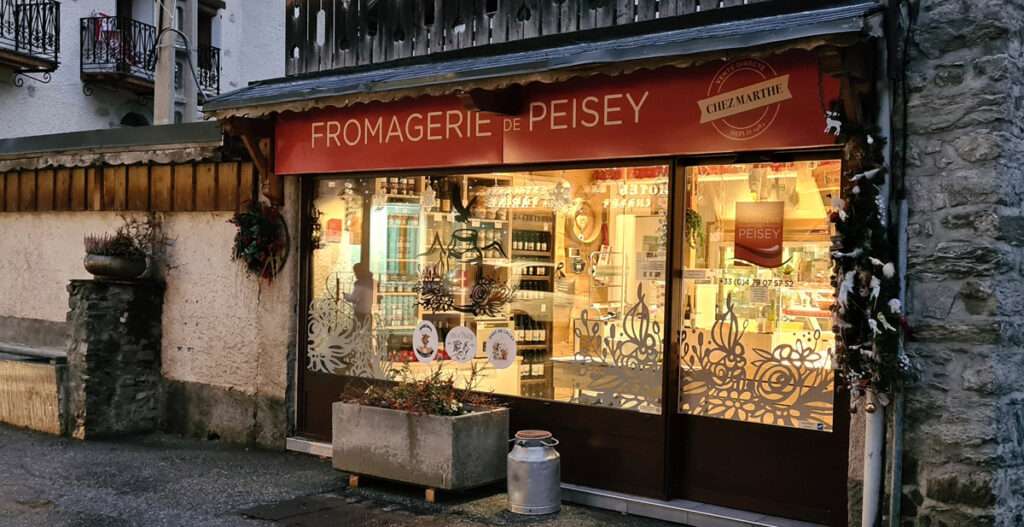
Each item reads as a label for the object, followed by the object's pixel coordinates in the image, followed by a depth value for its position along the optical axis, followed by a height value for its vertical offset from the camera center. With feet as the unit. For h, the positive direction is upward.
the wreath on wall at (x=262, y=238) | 30.32 +0.42
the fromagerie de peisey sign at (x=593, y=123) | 20.51 +3.15
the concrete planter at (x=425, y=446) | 23.65 -4.51
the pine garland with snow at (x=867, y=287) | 18.04 -0.40
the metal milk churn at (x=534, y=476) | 22.82 -4.84
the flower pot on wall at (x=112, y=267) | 32.22 -0.54
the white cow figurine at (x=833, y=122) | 18.90 +2.59
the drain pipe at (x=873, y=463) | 18.65 -3.60
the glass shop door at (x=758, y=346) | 21.24 -1.82
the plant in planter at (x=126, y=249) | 32.35 +0.02
